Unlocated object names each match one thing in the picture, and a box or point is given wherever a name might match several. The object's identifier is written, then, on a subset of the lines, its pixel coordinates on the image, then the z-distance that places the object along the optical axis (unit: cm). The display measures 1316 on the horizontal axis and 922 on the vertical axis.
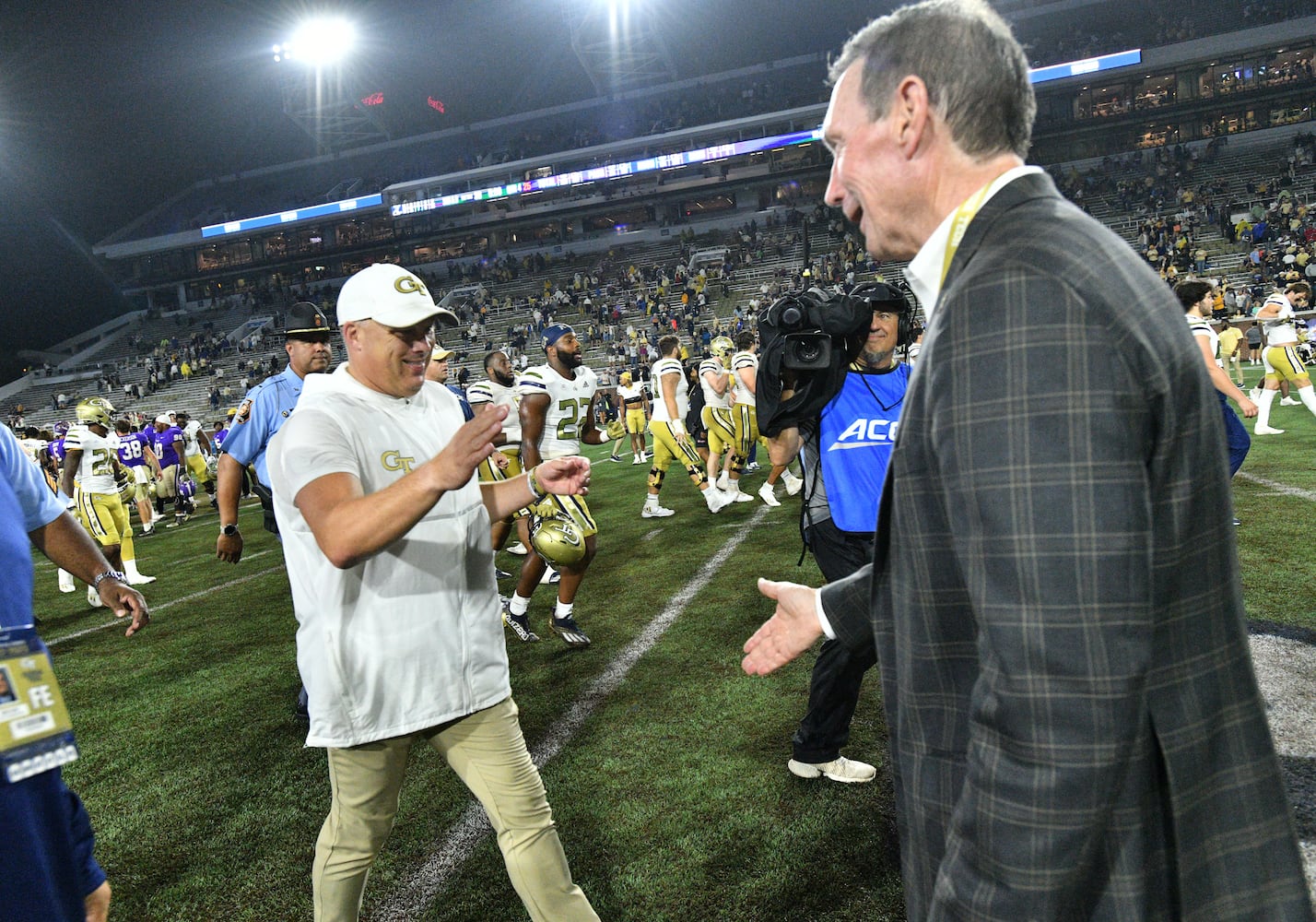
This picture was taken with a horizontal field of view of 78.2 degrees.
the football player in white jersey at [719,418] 1162
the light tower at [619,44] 4841
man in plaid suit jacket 94
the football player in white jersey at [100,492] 974
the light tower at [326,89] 4978
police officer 537
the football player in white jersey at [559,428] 603
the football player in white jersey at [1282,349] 1089
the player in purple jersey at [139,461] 1369
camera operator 356
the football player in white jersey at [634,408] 1645
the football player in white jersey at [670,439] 1100
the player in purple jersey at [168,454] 1750
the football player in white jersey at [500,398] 851
